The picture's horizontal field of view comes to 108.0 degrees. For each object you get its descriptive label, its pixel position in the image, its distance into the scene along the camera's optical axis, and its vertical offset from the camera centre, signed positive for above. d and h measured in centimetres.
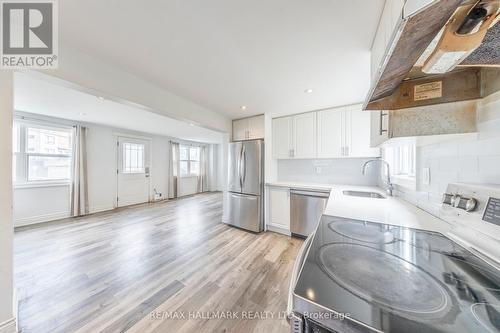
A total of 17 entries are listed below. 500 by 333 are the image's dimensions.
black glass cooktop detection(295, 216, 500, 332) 38 -33
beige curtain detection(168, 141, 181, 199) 639 -21
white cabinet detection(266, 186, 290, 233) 320 -78
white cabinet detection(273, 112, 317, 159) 321 +55
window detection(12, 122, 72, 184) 358 +26
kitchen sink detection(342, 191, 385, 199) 226 -37
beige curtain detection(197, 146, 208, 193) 758 -32
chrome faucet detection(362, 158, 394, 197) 209 -22
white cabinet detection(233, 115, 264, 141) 345 +74
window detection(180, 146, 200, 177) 699 +17
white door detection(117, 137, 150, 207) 517 -18
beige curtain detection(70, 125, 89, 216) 416 -19
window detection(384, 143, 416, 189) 162 +3
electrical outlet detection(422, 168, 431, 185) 126 -7
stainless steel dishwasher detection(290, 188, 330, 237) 283 -70
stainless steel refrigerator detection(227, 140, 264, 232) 330 -38
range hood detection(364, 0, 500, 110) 47 +40
